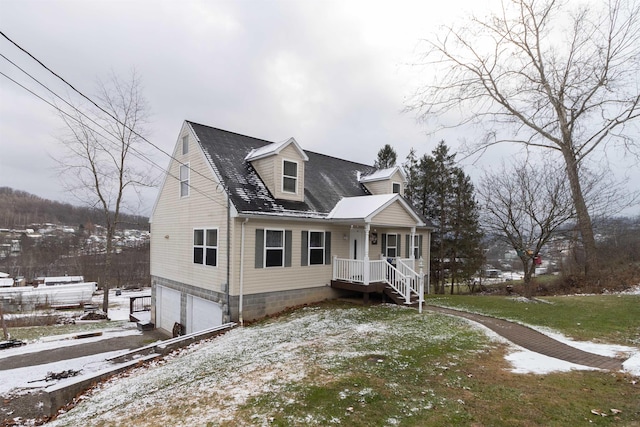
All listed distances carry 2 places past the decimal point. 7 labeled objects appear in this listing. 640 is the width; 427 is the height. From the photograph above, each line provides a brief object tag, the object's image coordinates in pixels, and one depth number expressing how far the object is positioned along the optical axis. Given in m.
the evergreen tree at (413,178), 27.27
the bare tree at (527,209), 15.17
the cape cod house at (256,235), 11.42
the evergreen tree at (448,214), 25.44
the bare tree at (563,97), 13.53
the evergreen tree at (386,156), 30.09
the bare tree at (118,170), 21.30
